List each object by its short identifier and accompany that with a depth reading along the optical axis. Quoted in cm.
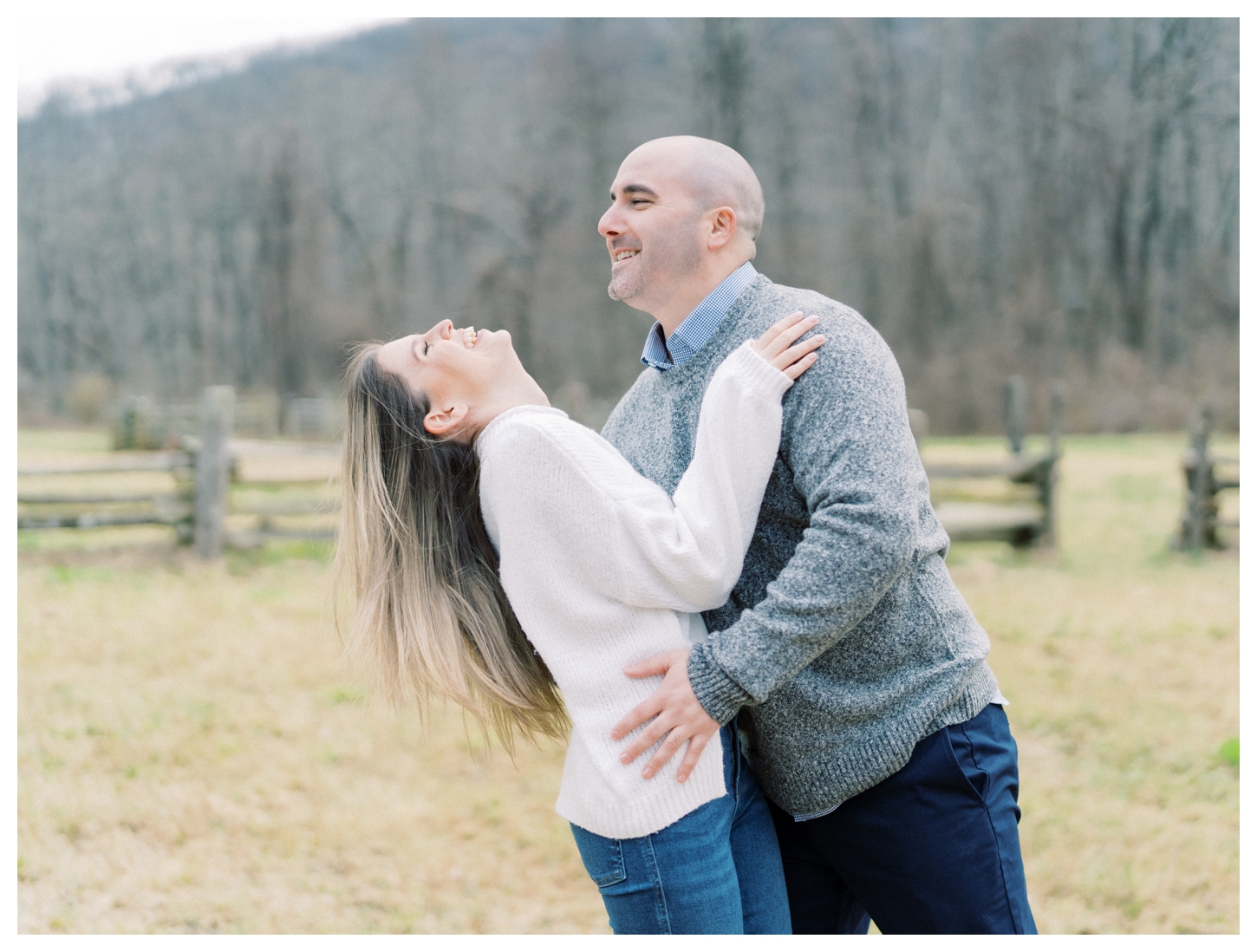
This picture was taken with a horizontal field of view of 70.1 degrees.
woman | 147
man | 142
